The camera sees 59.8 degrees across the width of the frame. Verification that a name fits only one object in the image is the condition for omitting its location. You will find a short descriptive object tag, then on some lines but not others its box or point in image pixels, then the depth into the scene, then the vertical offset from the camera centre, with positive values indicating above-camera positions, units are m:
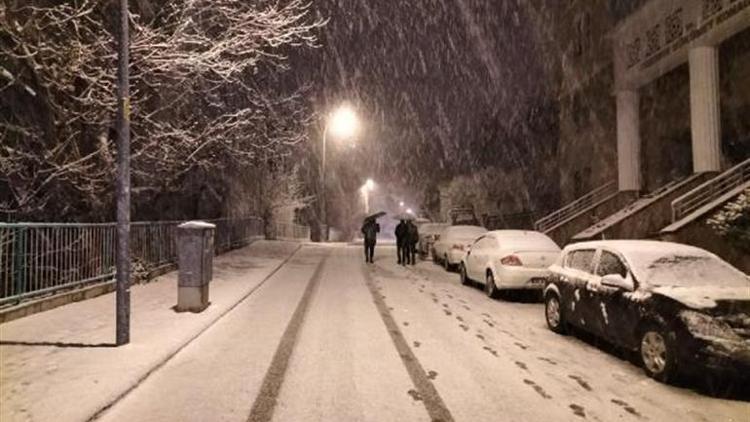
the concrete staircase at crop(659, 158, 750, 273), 14.70 +0.35
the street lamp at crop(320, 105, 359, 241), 38.75 +6.68
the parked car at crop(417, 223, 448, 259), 25.51 -0.24
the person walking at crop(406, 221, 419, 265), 22.69 -0.24
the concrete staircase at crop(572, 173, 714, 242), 19.75 +0.36
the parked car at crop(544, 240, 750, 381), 6.72 -0.89
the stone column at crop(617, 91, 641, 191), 25.03 +3.45
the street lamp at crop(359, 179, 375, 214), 71.62 +4.79
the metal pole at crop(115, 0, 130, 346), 8.21 +0.58
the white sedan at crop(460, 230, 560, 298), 13.49 -0.63
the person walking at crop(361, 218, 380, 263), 23.50 -0.09
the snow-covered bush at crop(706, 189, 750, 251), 12.87 +0.09
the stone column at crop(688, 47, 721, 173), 19.16 +3.58
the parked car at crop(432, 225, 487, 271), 20.12 -0.39
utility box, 10.71 -0.50
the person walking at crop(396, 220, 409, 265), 22.73 -0.27
